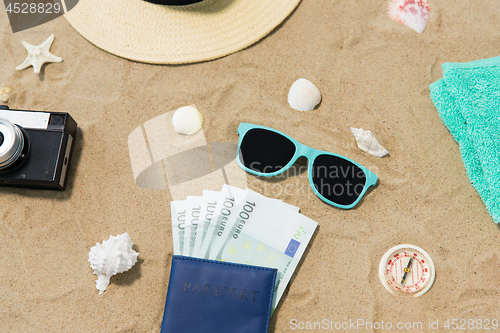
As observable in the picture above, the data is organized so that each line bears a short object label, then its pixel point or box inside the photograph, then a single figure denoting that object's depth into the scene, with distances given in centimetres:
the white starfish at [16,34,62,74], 87
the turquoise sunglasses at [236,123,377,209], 85
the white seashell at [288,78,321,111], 86
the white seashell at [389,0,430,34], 88
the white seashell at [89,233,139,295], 82
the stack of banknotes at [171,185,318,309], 84
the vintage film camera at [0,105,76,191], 82
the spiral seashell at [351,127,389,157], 85
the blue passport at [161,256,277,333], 82
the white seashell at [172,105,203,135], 85
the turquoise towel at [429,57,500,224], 84
